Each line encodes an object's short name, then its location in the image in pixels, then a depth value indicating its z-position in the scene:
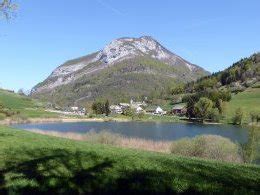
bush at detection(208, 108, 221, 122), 105.37
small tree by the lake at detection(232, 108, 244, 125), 98.27
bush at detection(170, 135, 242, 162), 24.16
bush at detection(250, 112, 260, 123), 94.96
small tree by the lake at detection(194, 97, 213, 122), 110.88
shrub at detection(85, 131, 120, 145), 29.73
